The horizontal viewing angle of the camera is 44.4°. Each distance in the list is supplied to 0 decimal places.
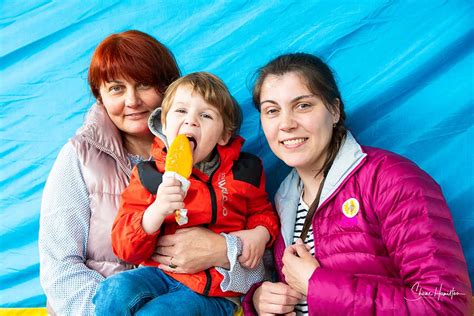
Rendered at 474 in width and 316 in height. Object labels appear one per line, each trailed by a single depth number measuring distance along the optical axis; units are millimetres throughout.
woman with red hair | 1948
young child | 1676
